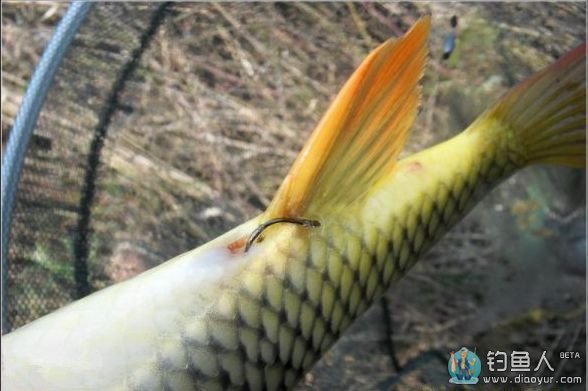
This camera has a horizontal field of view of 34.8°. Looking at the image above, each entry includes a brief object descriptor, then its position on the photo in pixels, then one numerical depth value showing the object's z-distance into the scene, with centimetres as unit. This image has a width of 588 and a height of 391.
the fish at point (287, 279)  21
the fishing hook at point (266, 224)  22
